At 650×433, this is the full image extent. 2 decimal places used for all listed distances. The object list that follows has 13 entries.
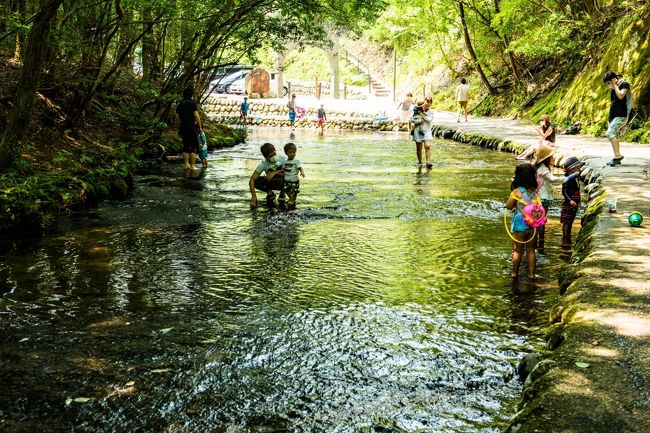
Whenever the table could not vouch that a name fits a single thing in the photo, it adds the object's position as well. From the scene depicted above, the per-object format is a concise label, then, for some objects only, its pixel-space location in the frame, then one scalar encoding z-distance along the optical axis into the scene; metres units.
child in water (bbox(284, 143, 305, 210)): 10.93
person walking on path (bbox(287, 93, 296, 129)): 36.62
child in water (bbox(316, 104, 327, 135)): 33.78
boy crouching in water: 11.03
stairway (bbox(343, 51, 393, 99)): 50.72
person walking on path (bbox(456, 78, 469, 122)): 27.80
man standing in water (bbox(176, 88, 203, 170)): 15.05
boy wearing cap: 8.09
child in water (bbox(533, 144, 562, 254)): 7.62
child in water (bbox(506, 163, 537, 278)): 6.97
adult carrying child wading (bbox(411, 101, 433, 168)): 15.29
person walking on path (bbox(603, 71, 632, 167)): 12.19
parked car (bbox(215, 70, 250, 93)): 46.76
